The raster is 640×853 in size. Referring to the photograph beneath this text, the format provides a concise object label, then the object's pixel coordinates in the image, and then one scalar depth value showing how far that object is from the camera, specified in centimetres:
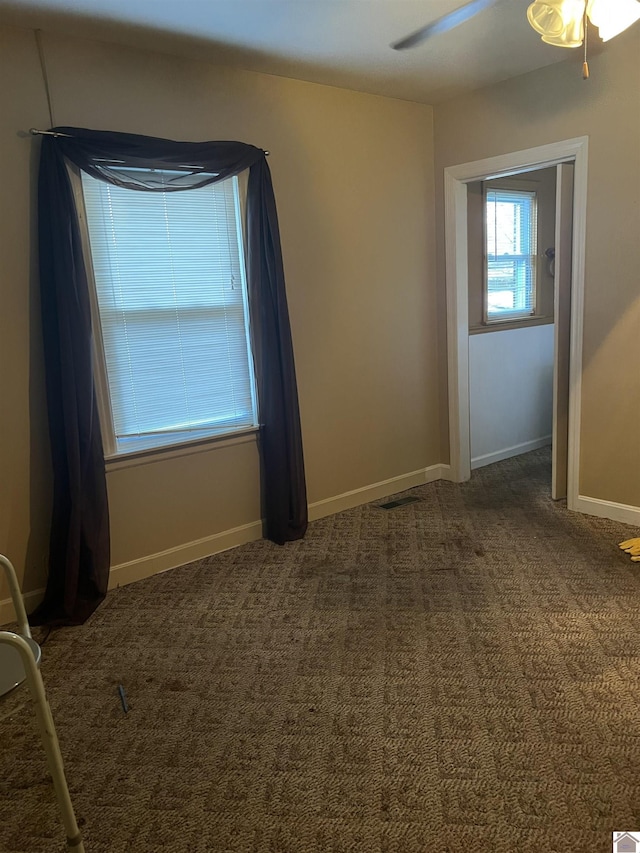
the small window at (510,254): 448
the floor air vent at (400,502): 388
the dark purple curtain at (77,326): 256
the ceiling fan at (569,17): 177
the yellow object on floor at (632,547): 294
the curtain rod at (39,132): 251
